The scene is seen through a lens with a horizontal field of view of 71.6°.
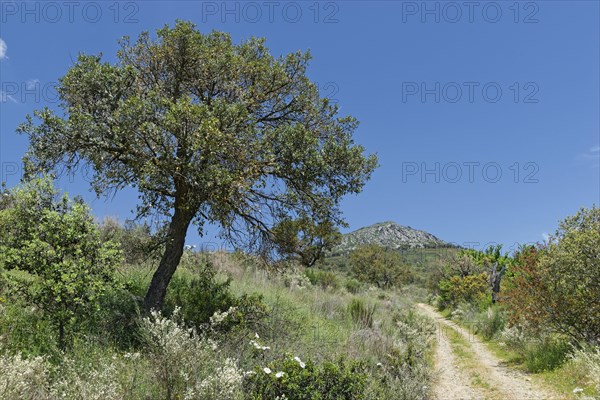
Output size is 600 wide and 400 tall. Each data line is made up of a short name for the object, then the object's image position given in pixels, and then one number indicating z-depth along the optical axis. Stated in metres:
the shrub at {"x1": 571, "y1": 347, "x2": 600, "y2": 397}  8.66
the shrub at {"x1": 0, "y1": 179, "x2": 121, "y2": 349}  6.46
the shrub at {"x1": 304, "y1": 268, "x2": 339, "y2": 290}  24.84
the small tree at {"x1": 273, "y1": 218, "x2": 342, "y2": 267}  10.58
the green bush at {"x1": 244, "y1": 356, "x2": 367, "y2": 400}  6.22
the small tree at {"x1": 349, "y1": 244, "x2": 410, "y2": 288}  50.38
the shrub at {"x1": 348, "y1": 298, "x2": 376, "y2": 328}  14.31
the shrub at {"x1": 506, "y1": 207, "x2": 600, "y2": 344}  11.84
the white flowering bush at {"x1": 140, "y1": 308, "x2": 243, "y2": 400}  5.14
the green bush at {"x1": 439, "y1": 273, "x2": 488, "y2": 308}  33.53
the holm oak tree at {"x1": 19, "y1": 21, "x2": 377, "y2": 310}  8.49
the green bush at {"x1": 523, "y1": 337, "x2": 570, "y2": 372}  12.01
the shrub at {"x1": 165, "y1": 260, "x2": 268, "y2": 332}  9.70
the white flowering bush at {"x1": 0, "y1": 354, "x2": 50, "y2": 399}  4.74
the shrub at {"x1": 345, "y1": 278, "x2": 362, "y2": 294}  30.17
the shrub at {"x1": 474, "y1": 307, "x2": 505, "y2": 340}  18.86
